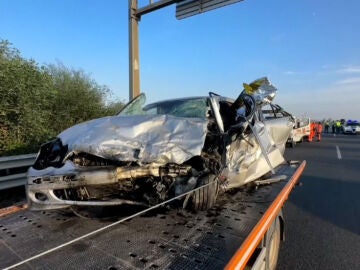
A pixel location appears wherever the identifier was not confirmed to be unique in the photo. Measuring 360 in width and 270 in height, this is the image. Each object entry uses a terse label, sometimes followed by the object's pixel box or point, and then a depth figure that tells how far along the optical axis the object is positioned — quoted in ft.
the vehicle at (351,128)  124.67
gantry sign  30.99
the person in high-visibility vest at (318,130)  85.37
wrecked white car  9.87
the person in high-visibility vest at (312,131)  75.56
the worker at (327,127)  150.14
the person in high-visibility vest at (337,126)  136.98
